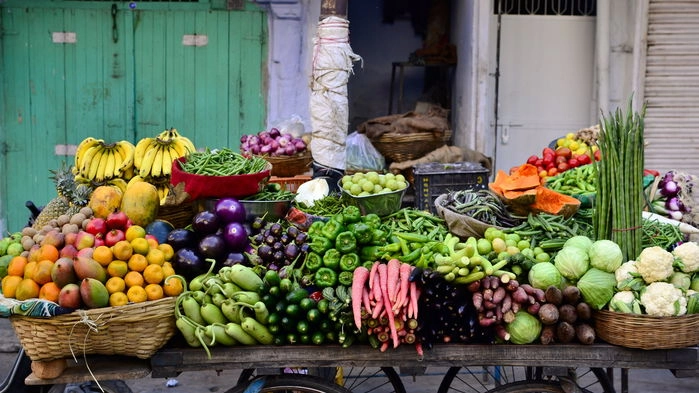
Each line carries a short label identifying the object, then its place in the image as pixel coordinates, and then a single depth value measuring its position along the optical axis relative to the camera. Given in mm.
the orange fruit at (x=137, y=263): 4168
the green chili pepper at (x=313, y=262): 4344
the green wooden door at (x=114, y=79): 8727
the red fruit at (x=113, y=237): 4301
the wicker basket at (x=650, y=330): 4043
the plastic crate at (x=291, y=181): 7249
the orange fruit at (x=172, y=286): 4191
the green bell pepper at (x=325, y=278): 4273
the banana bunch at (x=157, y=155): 5699
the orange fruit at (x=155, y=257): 4242
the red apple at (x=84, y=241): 4262
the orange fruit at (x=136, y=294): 4047
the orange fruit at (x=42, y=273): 4093
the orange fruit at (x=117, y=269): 4133
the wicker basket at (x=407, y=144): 8469
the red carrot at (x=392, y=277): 4055
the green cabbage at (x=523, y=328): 4102
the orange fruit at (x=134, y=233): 4320
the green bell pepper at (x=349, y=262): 4289
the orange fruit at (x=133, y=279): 4105
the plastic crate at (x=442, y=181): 6137
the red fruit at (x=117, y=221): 4480
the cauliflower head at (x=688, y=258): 4277
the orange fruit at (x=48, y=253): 4188
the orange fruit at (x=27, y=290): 4039
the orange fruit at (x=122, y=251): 4188
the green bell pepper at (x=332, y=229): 4410
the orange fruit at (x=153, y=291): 4113
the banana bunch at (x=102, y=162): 5691
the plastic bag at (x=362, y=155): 8344
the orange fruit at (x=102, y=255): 4145
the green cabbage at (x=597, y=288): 4172
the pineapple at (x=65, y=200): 5184
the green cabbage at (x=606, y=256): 4266
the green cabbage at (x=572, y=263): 4289
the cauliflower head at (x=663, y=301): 4051
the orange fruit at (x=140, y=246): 4242
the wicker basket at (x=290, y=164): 7820
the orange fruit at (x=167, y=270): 4254
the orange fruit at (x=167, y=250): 4375
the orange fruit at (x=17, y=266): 4203
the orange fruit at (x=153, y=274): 4164
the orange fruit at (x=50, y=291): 4008
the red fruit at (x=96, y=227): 4422
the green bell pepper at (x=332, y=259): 4312
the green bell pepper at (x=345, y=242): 4336
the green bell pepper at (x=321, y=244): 4367
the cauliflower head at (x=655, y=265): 4172
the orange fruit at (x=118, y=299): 4016
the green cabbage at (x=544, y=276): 4246
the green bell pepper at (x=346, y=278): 4242
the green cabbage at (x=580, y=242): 4457
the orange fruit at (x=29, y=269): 4129
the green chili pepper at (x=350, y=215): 4496
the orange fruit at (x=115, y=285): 4066
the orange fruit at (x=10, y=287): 4113
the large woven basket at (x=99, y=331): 3953
